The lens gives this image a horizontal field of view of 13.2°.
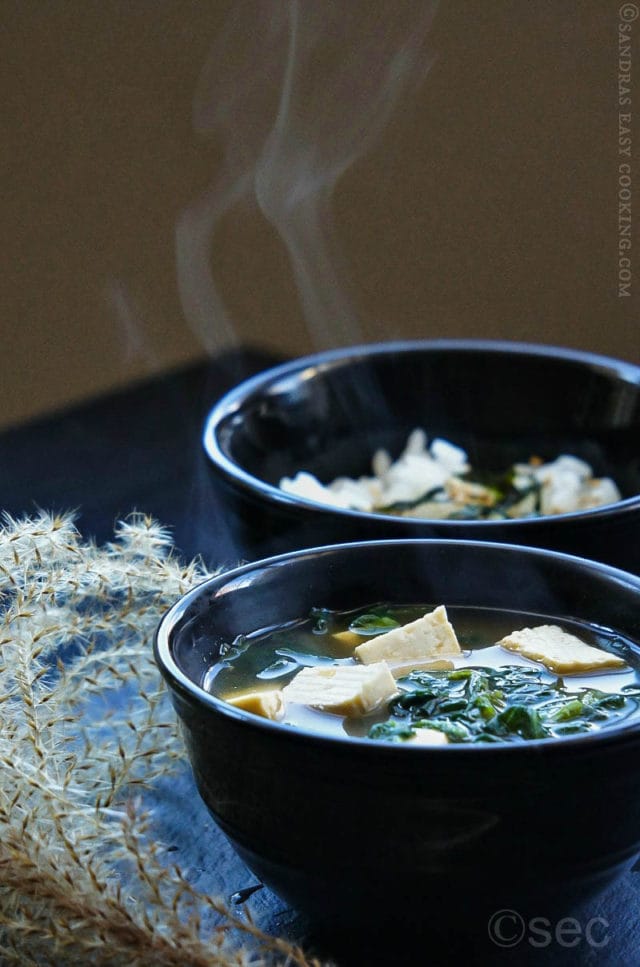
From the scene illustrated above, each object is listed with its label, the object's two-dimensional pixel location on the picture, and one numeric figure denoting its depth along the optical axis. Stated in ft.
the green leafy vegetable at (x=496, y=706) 1.94
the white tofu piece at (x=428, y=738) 1.91
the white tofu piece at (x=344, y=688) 1.99
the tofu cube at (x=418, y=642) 2.07
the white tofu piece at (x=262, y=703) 1.97
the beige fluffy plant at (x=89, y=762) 1.92
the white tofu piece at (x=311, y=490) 2.50
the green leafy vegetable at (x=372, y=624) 2.13
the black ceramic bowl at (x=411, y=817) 1.85
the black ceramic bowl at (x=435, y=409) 2.60
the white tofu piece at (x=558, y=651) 2.06
